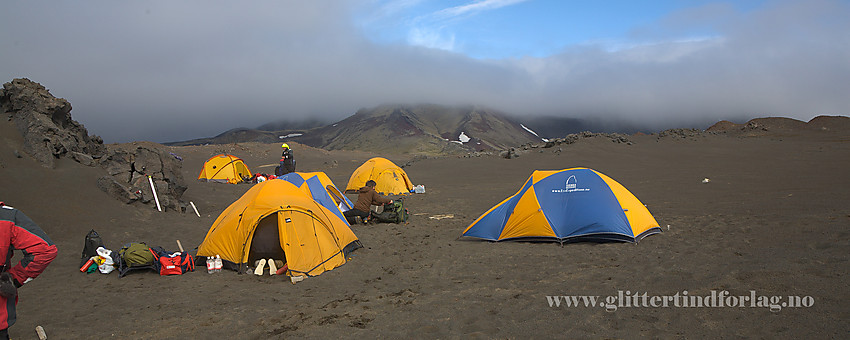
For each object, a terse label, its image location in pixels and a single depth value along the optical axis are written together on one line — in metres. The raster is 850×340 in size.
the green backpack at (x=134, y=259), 8.31
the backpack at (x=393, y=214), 13.48
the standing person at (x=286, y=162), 20.73
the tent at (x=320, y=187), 13.78
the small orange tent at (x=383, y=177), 21.50
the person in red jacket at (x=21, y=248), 4.21
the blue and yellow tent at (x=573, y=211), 9.32
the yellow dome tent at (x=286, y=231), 8.41
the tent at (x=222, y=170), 26.77
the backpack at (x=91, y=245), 9.00
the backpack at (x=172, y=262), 8.36
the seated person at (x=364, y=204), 13.31
